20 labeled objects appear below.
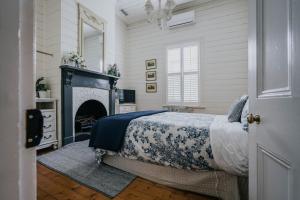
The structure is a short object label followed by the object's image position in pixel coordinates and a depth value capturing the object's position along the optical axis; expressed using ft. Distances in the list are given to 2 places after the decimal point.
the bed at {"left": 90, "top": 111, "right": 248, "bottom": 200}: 4.32
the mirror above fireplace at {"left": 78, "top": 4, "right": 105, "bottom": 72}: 11.02
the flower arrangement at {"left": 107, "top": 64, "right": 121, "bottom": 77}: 13.17
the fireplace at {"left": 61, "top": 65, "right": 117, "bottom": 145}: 9.43
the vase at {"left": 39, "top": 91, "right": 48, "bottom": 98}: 9.05
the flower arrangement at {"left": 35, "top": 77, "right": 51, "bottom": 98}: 9.05
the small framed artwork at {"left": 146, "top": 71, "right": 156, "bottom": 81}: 15.69
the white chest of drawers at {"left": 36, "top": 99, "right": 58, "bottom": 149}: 8.61
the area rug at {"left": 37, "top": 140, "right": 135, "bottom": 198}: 5.33
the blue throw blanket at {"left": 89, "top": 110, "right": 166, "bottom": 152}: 6.21
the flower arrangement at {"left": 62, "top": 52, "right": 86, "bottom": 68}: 9.66
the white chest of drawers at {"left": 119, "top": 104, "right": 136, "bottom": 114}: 14.82
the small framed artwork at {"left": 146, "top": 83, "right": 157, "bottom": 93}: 15.71
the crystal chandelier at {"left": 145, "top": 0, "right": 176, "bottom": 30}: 8.25
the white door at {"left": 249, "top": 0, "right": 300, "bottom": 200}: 1.57
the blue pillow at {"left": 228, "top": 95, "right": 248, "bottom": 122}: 5.85
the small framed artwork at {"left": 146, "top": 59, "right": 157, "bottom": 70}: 15.67
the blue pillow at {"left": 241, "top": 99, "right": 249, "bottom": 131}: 4.49
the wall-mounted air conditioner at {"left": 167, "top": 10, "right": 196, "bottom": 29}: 13.46
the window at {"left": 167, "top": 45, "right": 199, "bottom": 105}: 13.84
